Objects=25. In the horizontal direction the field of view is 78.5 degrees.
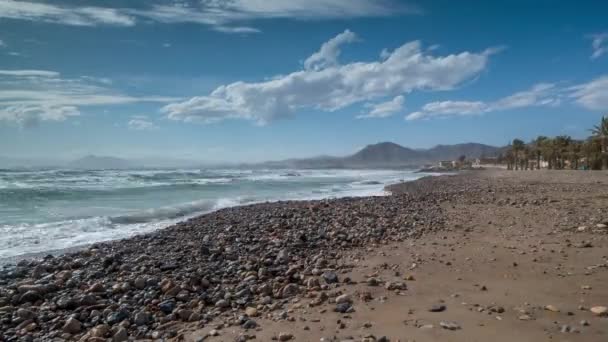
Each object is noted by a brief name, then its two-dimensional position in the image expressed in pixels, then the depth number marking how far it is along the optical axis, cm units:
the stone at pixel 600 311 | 382
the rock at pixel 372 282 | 525
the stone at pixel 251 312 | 442
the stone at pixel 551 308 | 402
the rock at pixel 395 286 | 505
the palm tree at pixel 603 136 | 4538
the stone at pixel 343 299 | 461
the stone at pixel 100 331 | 412
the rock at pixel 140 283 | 560
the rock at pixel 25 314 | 472
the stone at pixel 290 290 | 498
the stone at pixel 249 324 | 408
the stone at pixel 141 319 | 438
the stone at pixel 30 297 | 533
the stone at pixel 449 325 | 371
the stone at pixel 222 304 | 472
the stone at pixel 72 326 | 436
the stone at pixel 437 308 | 421
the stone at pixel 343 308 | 435
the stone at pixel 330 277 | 547
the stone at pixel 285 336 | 374
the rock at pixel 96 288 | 549
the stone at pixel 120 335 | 402
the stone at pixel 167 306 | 469
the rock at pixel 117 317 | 449
